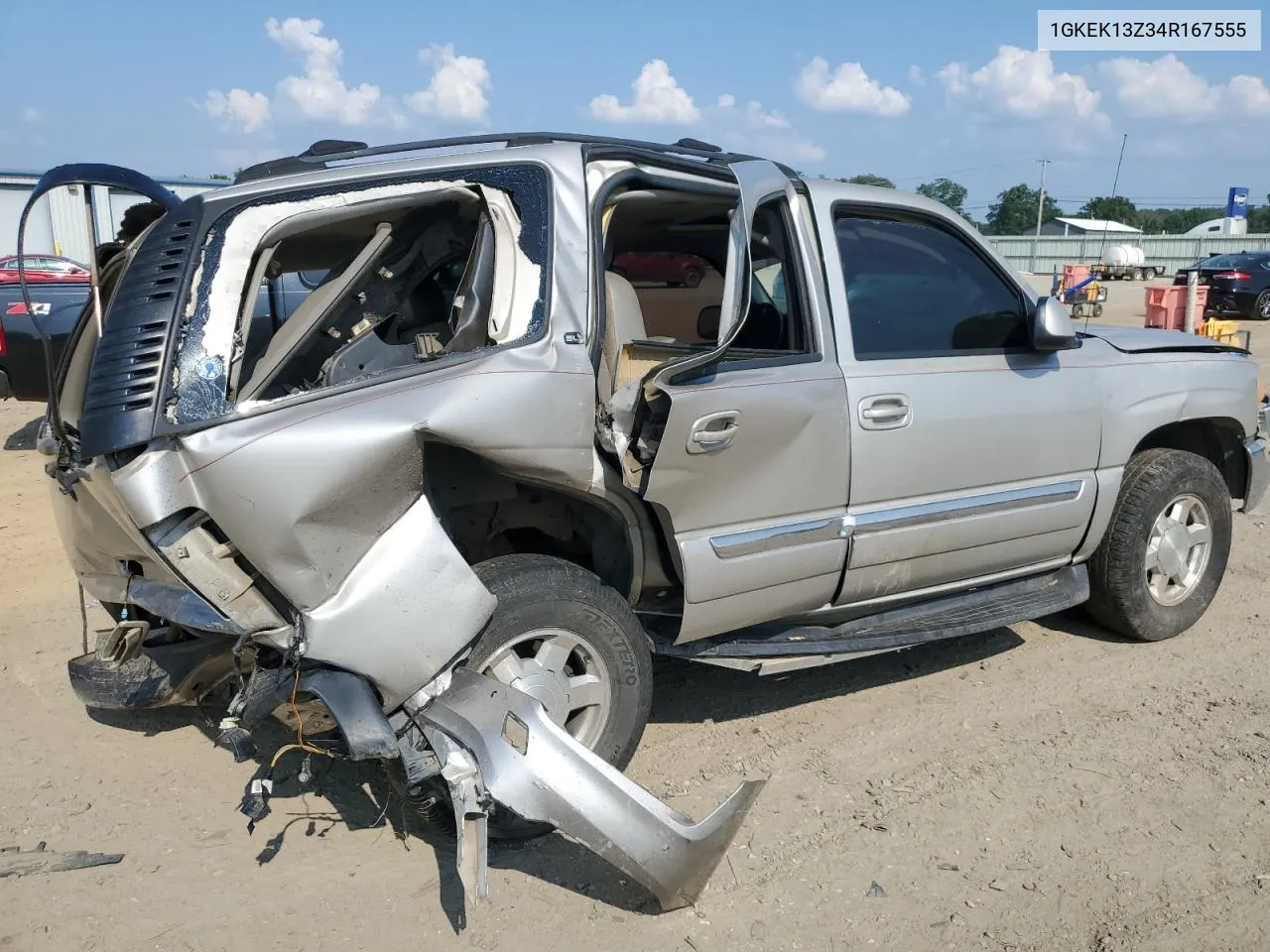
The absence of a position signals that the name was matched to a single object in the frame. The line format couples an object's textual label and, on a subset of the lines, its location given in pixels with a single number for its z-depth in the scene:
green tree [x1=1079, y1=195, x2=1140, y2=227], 57.51
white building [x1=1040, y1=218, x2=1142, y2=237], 61.41
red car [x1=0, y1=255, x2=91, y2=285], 14.45
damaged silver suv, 2.83
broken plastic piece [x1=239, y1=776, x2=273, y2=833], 2.83
